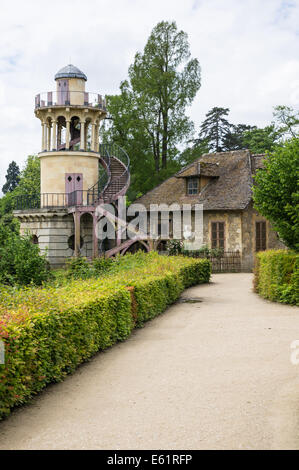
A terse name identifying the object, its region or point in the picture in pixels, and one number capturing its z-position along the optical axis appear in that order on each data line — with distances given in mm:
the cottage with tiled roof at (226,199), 31344
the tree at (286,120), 40456
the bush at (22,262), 21203
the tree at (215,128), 58500
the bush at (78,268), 20641
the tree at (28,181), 58334
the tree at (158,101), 39531
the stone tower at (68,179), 34250
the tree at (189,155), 40781
